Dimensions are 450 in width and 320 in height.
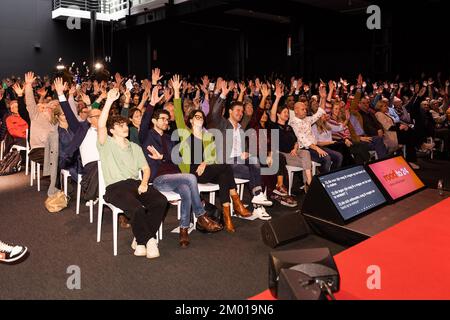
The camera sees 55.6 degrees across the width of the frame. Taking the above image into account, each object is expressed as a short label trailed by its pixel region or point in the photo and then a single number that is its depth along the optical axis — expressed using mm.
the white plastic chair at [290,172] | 5073
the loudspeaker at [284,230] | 2566
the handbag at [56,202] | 4539
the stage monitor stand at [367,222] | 2621
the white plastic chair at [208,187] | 3912
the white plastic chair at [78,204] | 4190
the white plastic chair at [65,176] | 4586
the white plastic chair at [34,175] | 5516
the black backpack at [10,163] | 6520
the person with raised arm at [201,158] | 4008
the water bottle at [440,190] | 3367
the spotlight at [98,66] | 12589
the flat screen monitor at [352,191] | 2852
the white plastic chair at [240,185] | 4315
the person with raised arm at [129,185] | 3287
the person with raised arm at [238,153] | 4433
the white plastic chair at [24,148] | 5804
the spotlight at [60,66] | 12613
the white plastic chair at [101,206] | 3359
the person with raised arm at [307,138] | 5223
